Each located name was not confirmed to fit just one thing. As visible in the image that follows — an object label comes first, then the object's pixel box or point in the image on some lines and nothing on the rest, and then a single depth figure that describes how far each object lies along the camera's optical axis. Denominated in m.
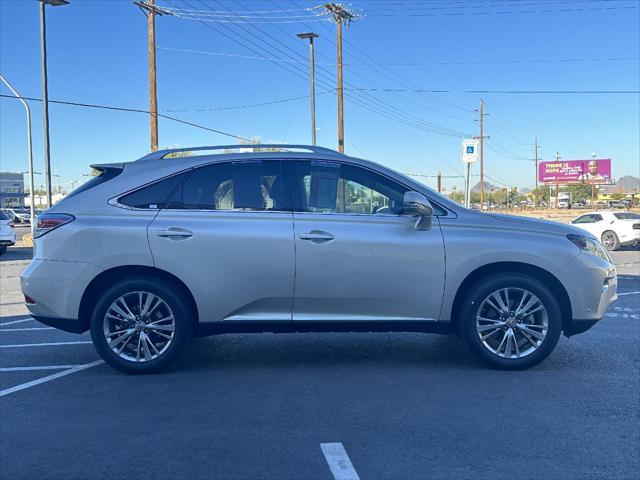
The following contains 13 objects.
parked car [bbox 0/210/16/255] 20.39
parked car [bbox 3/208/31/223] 56.47
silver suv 5.25
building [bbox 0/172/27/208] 109.98
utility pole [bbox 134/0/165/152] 20.83
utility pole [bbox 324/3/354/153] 30.33
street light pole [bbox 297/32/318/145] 31.64
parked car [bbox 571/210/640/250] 20.50
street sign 12.87
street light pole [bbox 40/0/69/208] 20.89
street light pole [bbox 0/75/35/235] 24.77
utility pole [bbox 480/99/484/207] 57.61
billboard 103.62
